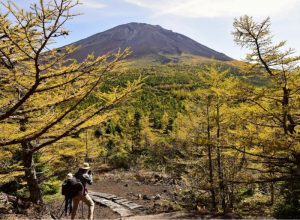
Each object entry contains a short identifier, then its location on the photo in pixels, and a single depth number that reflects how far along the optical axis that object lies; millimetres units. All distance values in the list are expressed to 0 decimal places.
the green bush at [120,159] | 26662
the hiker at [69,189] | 6881
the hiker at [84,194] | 7001
